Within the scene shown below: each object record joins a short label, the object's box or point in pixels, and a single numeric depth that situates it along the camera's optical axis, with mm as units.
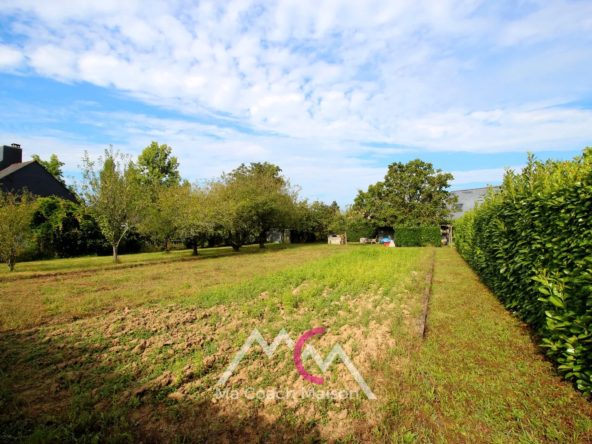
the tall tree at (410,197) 30594
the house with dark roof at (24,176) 20672
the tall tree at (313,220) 33625
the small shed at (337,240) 34688
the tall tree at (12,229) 10930
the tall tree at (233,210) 18262
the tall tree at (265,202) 21484
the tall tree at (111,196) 14203
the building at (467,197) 36166
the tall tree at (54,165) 32938
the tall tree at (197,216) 16516
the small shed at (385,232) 36406
